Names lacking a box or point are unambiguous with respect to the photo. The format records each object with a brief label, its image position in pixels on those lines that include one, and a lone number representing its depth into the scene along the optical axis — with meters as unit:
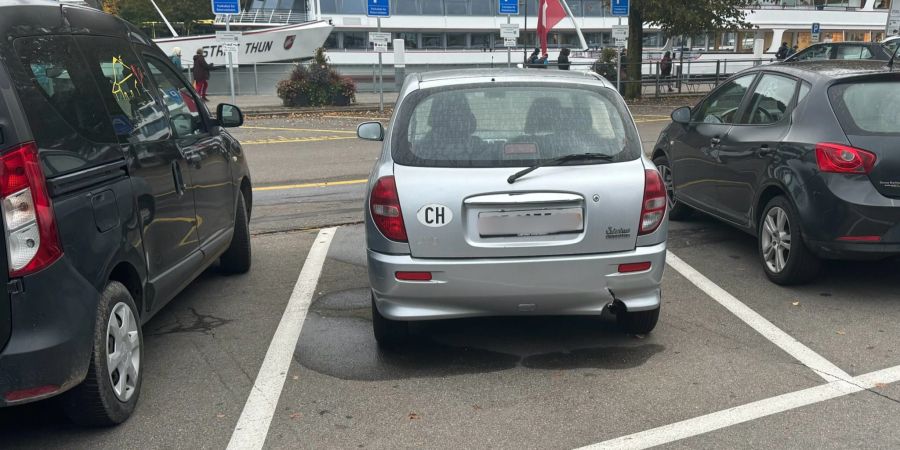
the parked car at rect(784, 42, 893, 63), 21.13
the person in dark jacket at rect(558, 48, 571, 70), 27.08
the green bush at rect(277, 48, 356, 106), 25.97
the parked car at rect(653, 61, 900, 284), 5.43
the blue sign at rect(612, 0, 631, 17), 23.16
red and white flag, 31.61
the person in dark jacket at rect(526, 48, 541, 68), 29.97
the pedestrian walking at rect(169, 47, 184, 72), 24.18
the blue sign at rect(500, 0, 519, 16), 24.05
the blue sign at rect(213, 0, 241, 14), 21.62
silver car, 4.27
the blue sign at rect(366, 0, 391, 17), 22.50
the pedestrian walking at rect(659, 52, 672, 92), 32.50
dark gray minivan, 3.27
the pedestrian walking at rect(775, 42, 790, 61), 35.74
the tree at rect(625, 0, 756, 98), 25.03
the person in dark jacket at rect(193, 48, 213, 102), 26.75
